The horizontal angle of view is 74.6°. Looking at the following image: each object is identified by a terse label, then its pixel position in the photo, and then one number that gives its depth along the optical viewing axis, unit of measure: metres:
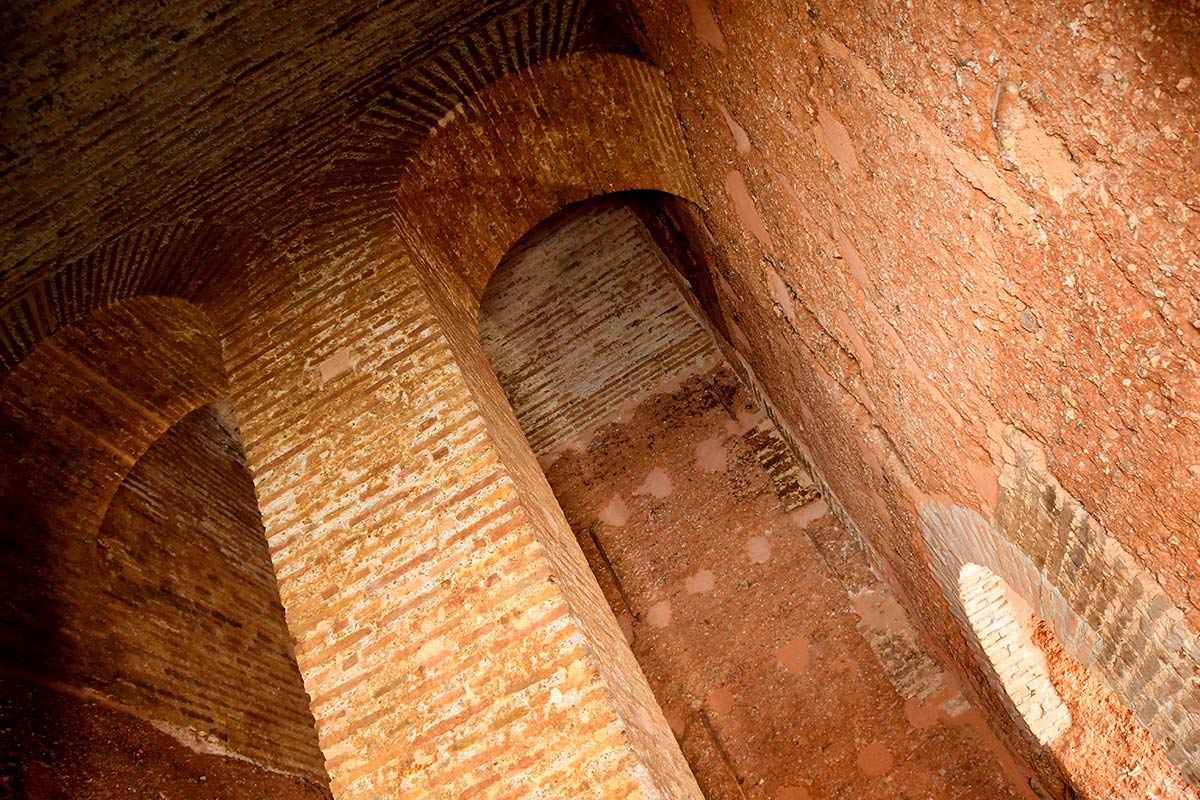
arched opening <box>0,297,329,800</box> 3.10
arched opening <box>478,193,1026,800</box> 4.08
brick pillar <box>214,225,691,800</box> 2.16
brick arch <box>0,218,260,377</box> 2.94
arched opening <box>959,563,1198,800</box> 2.57
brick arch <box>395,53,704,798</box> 3.06
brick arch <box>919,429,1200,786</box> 1.64
